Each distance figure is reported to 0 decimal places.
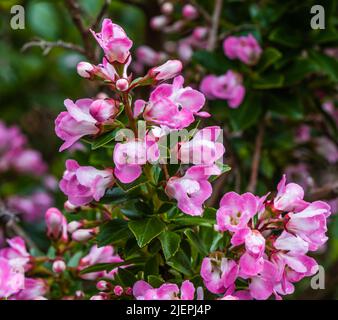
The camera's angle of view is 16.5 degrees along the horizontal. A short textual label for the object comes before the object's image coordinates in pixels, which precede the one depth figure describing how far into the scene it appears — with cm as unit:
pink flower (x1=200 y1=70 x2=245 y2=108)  58
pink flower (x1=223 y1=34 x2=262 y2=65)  57
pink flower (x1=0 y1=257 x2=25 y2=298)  43
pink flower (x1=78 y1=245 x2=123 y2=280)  46
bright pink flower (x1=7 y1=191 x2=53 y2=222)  73
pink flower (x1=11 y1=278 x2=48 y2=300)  45
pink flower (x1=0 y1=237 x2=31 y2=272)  46
